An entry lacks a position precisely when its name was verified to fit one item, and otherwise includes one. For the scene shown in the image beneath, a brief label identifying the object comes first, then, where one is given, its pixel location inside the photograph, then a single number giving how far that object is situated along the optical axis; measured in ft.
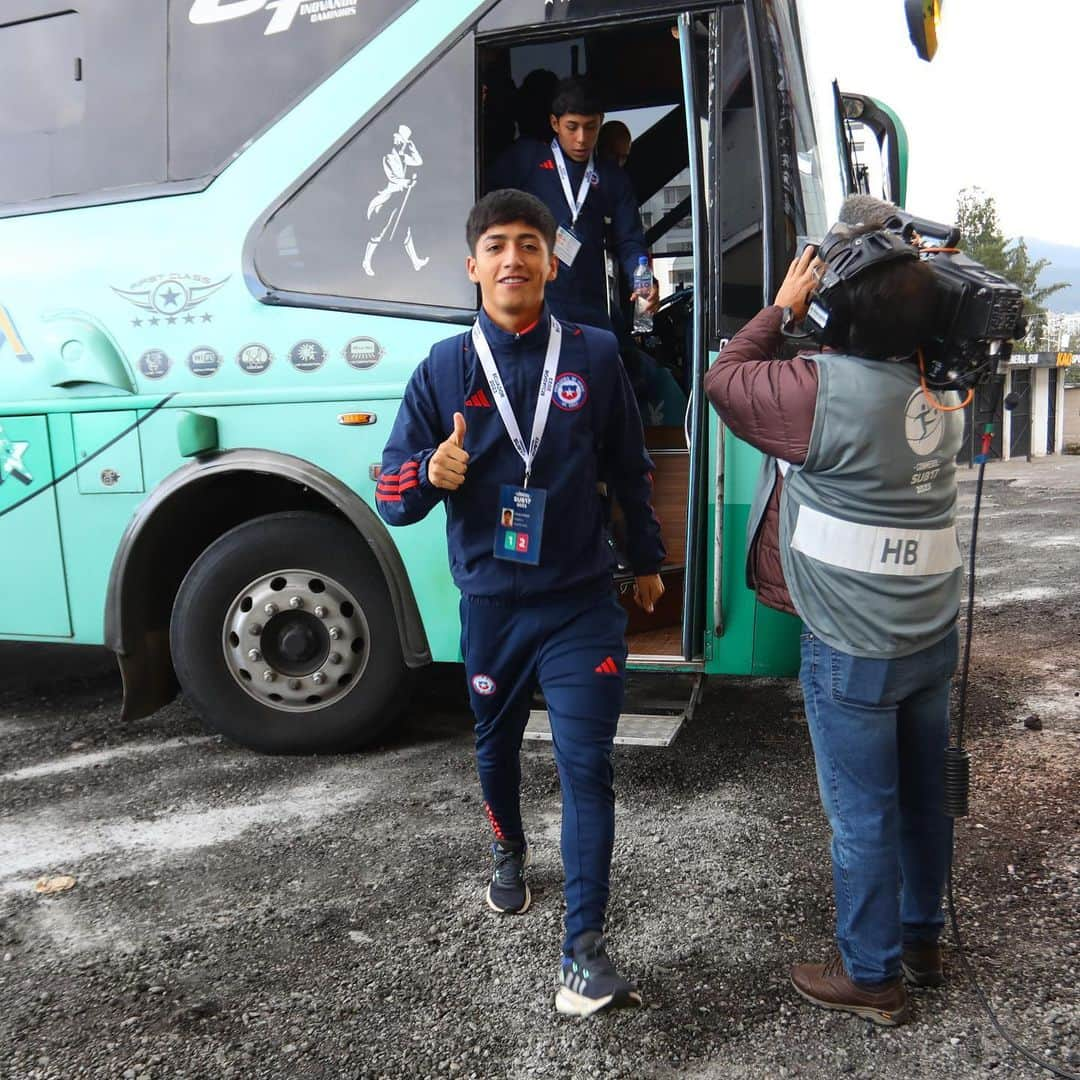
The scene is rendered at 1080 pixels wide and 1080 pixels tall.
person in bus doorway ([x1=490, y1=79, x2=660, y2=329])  12.55
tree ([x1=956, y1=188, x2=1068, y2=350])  133.59
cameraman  6.52
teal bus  11.09
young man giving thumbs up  7.58
